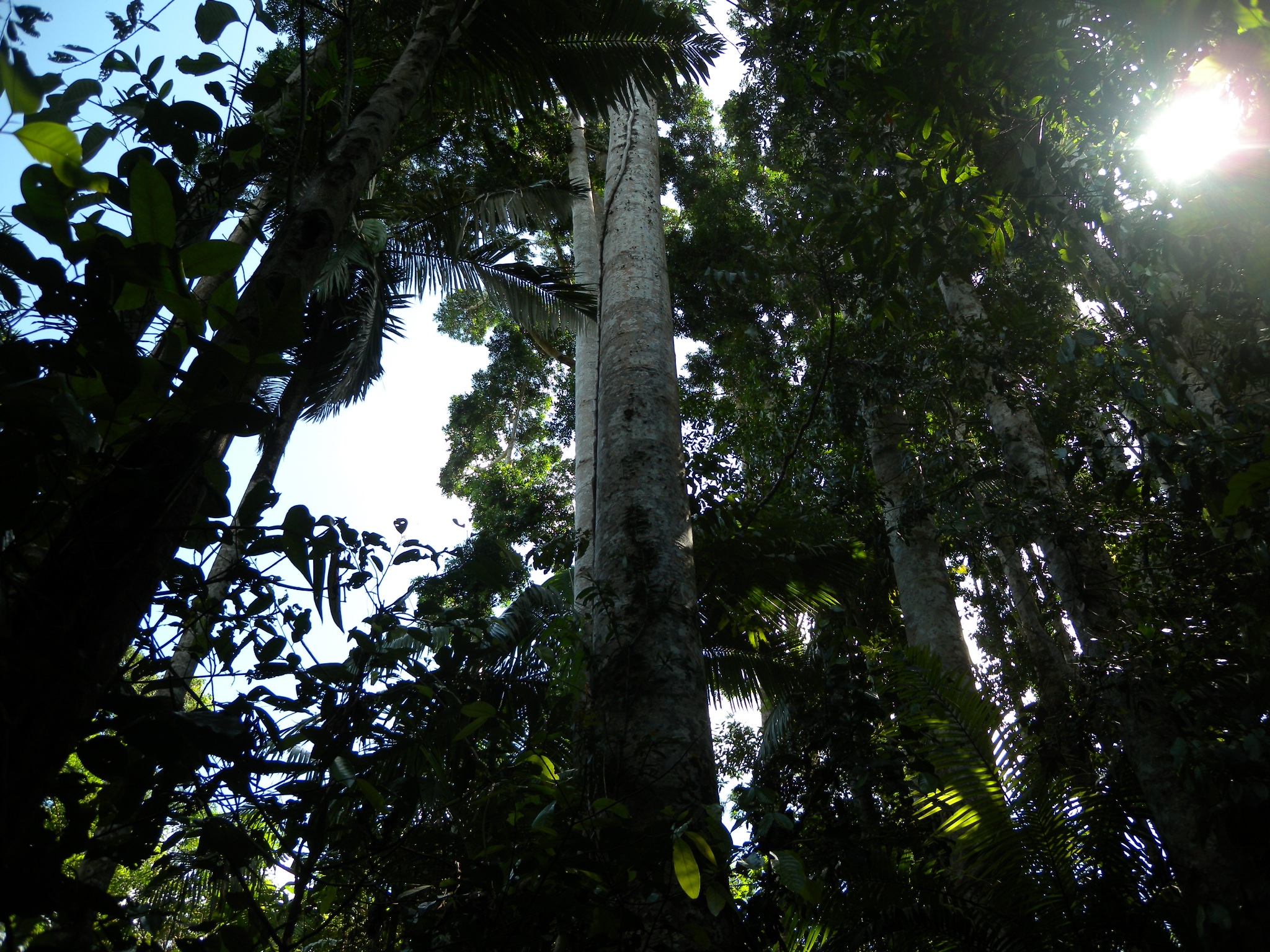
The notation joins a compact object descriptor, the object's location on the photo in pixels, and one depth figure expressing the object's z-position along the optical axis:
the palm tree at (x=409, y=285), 6.90
